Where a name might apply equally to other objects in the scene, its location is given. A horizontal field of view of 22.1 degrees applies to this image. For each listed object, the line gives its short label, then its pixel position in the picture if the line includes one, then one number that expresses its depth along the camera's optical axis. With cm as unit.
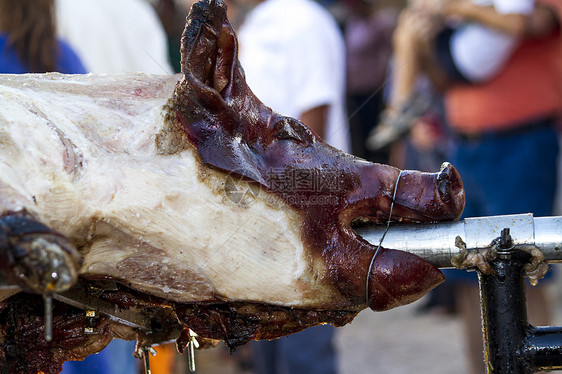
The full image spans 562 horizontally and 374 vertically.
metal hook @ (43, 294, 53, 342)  139
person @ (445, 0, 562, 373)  313
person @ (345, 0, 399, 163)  804
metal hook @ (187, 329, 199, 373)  168
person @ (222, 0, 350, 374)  303
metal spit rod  152
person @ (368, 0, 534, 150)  312
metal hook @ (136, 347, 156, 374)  167
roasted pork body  152
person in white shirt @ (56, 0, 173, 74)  273
